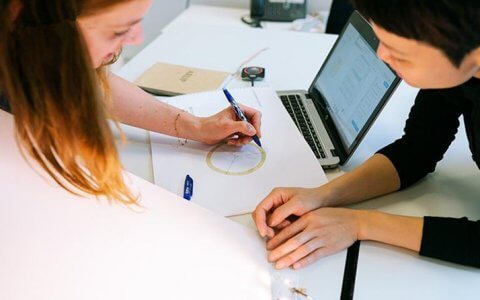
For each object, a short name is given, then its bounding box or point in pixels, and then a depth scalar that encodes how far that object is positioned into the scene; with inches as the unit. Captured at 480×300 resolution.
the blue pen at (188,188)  37.4
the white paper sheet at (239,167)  37.8
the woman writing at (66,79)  21.9
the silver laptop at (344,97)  39.5
